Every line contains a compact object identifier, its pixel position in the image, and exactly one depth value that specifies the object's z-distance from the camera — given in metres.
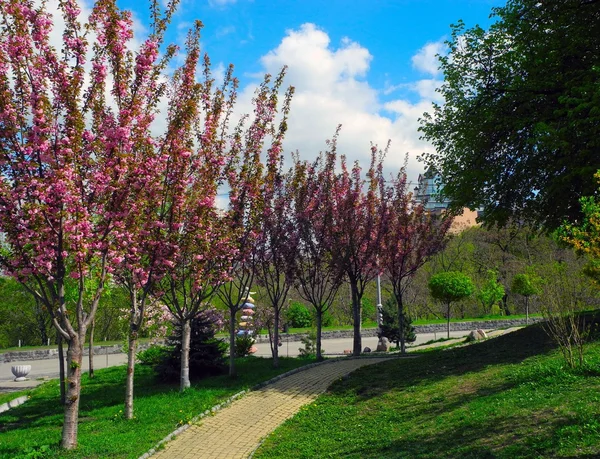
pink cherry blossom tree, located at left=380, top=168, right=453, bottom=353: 20.72
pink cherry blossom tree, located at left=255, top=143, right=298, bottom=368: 17.11
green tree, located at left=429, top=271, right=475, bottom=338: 25.41
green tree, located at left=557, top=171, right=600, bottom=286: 7.52
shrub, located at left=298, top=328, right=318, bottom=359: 21.78
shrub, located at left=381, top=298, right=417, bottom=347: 25.83
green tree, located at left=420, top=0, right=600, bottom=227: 13.09
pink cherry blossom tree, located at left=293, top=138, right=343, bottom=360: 18.42
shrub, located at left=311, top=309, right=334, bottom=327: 41.47
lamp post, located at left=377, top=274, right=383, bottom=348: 24.70
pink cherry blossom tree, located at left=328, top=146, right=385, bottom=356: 19.75
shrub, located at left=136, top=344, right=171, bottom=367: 16.42
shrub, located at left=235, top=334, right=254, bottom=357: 22.42
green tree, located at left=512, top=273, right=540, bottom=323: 31.00
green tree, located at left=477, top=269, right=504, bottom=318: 37.53
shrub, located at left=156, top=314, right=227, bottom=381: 16.12
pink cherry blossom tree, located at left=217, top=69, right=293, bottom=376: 14.22
